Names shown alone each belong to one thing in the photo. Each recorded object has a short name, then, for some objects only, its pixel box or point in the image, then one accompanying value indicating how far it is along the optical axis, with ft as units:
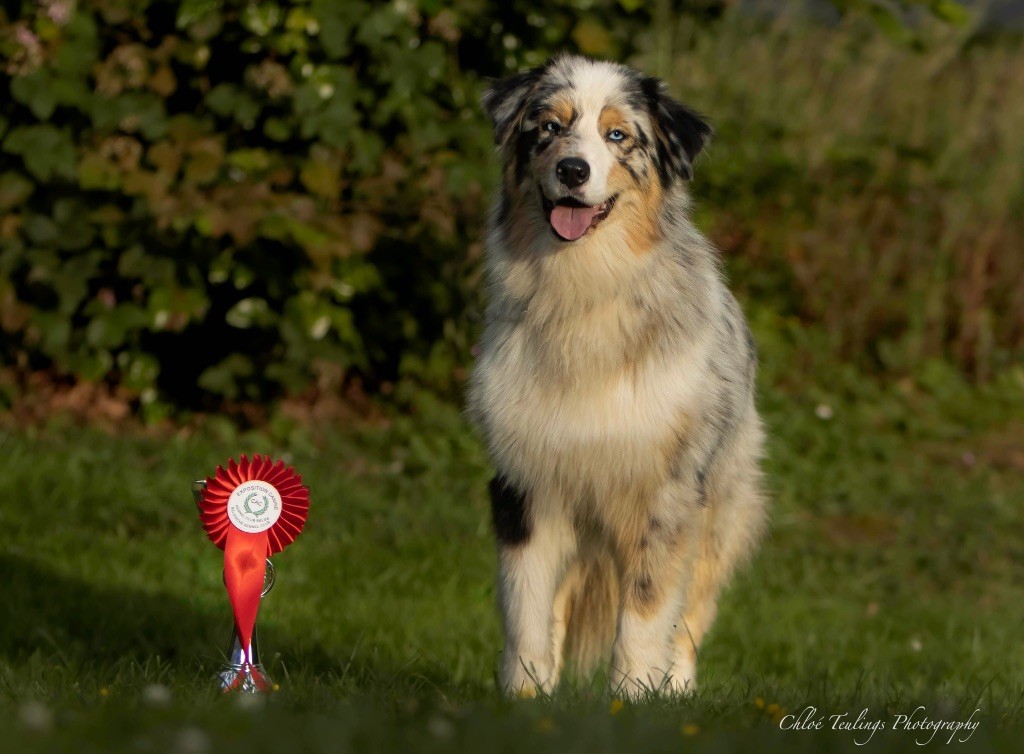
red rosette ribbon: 23.50
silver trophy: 22.44
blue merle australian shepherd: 24.48
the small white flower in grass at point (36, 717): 16.53
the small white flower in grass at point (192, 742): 15.42
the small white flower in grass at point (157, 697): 18.35
